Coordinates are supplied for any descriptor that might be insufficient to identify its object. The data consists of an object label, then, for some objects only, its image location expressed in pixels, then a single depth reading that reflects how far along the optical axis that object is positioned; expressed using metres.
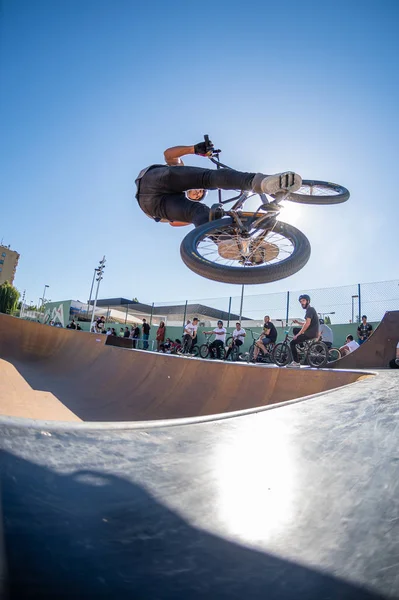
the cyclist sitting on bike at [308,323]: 5.88
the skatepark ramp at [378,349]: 5.31
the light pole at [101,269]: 27.41
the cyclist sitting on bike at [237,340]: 9.57
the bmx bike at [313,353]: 6.38
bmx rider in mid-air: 4.48
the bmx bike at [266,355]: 7.46
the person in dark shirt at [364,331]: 8.81
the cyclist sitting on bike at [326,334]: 7.49
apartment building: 70.31
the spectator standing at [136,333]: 15.34
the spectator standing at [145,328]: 14.04
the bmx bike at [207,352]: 9.88
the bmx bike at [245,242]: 4.42
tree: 52.56
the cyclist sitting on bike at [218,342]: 9.70
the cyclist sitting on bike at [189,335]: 10.51
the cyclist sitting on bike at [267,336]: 7.54
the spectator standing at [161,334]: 12.47
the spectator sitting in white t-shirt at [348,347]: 7.55
